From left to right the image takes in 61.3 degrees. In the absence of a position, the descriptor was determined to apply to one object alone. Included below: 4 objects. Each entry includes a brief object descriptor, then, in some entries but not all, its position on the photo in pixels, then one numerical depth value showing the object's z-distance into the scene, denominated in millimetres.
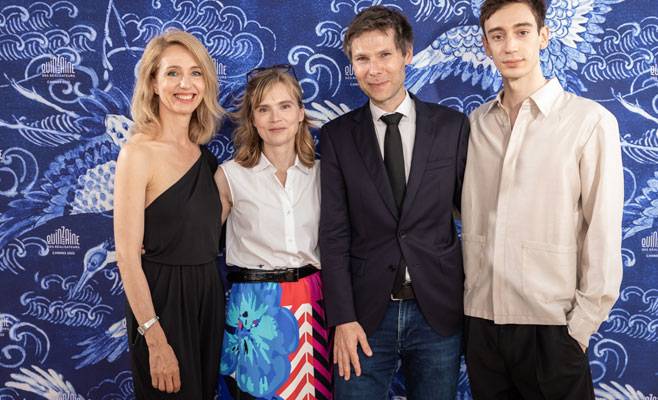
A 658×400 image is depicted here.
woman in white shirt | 1975
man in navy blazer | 1916
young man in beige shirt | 1766
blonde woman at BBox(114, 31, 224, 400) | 1883
